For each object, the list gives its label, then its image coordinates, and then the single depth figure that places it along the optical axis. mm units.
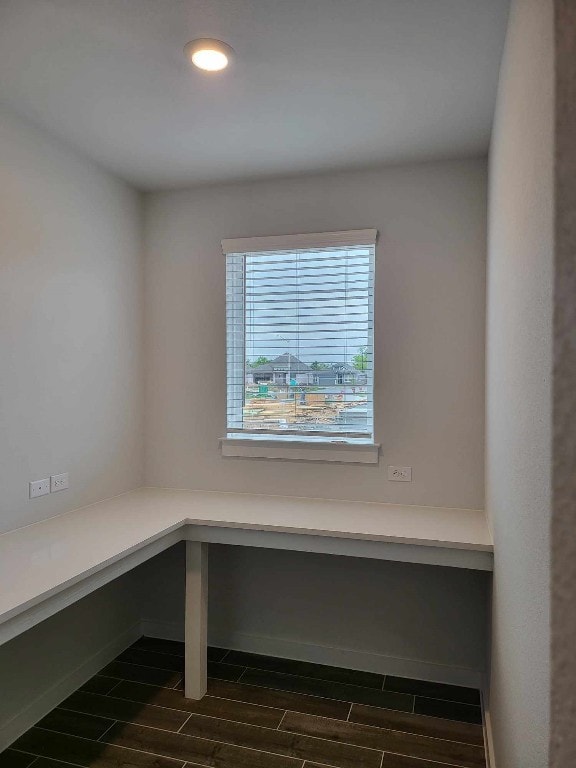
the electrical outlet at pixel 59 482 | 2688
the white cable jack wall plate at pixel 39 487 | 2564
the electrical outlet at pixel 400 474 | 2961
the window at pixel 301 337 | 3072
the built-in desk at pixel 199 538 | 2043
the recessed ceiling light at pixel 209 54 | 1880
